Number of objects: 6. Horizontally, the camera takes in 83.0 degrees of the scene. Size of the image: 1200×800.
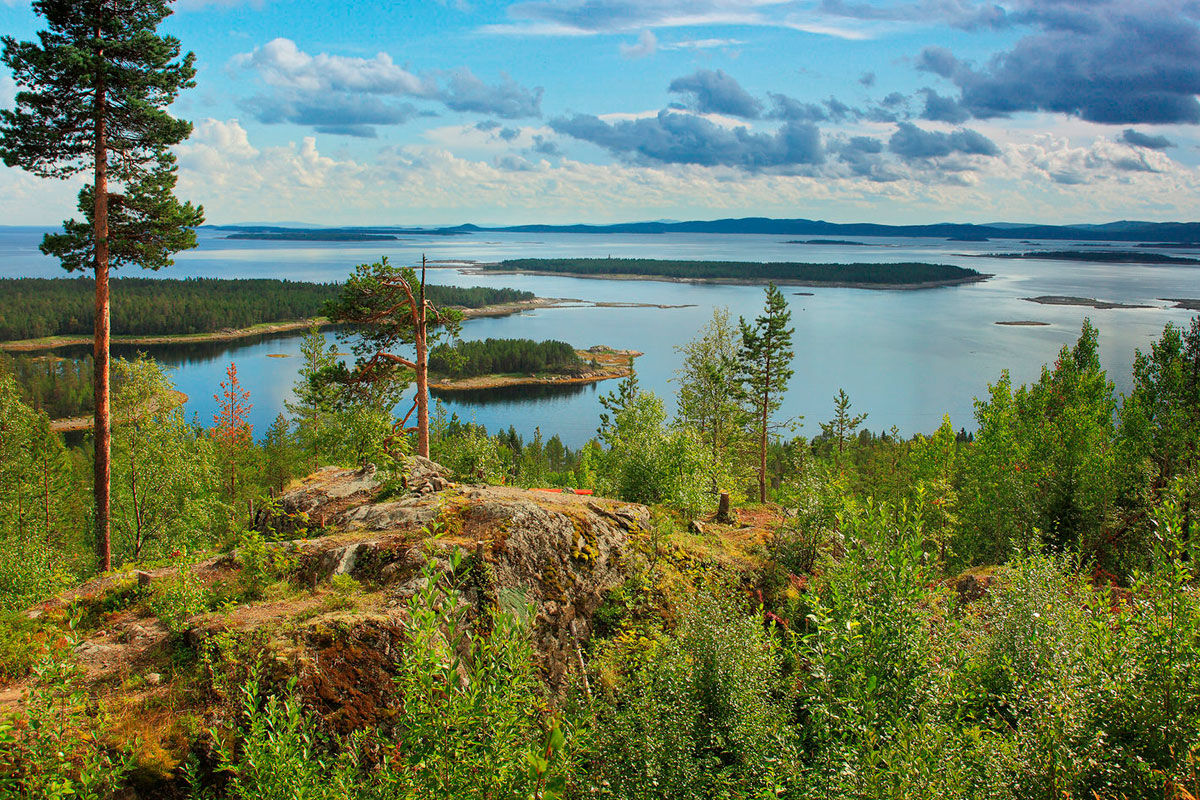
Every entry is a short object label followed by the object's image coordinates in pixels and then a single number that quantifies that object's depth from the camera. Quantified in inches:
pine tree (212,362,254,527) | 1435.8
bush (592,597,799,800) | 253.0
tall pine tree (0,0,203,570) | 532.4
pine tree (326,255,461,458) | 644.1
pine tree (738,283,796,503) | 1259.0
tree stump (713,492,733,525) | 722.1
